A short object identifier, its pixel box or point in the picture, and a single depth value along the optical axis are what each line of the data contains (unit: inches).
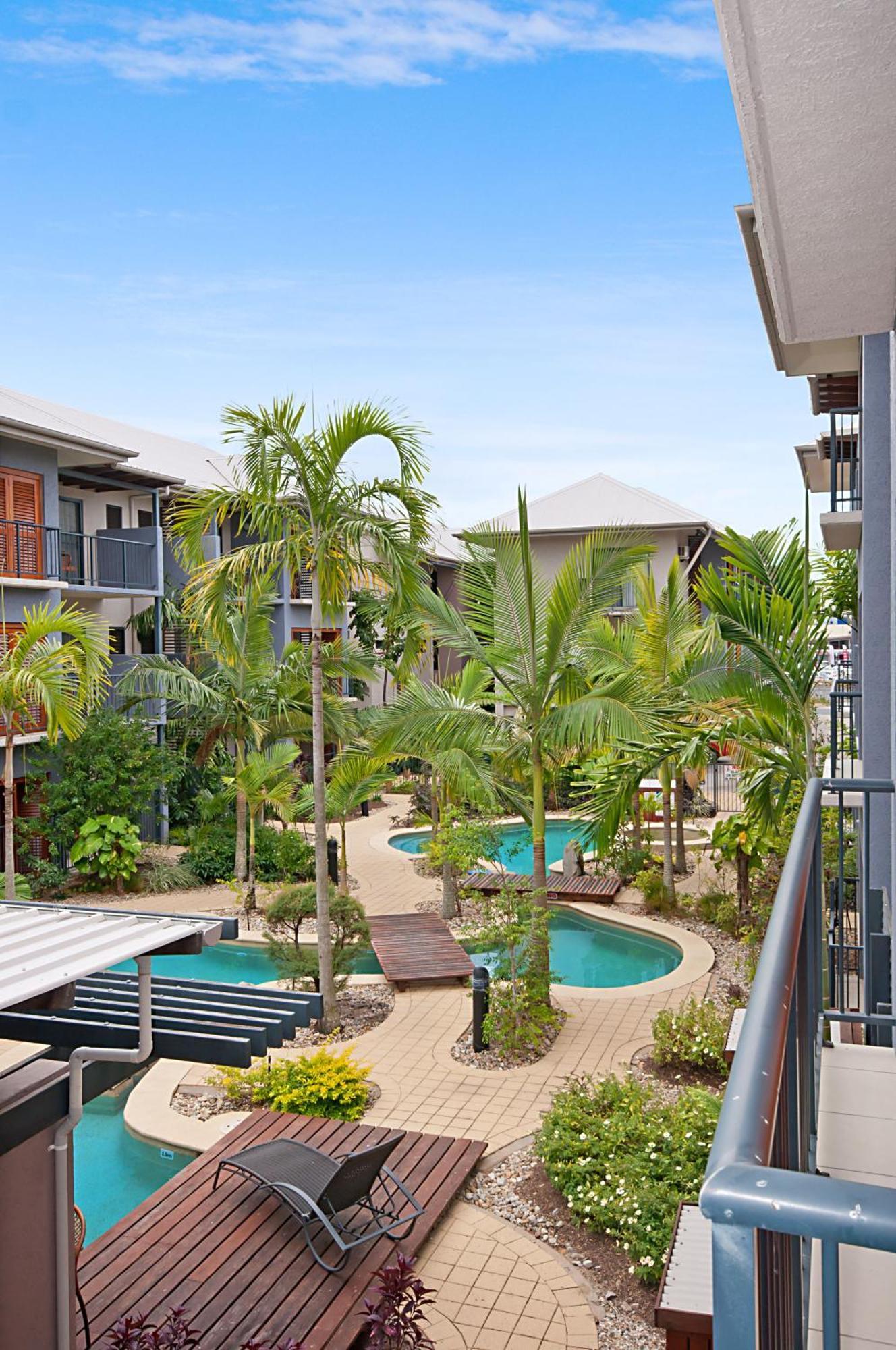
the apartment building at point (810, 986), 41.0
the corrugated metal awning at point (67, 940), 188.7
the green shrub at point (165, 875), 786.2
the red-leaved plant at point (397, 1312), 255.4
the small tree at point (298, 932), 549.3
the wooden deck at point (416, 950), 576.7
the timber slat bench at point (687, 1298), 217.0
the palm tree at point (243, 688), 799.1
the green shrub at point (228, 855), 764.6
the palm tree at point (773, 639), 412.2
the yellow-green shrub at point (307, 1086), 409.7
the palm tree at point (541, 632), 494.6
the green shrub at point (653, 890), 726.5
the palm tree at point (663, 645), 686.5
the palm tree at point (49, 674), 660.7
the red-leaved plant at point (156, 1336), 242.5
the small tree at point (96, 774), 778.8
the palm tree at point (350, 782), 642.2
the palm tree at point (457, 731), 532.4
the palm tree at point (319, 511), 469.1
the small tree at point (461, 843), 607.2
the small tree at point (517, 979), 475.2
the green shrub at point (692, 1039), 440.1
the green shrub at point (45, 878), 762.8
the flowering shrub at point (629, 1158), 309.4
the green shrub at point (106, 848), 767.7
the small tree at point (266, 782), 774.5
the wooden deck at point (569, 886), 743.1
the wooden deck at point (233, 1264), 271.7
